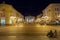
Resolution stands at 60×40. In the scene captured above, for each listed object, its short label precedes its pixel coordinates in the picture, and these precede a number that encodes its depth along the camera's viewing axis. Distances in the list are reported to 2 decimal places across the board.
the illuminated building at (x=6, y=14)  31.49
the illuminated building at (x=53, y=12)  34.12
